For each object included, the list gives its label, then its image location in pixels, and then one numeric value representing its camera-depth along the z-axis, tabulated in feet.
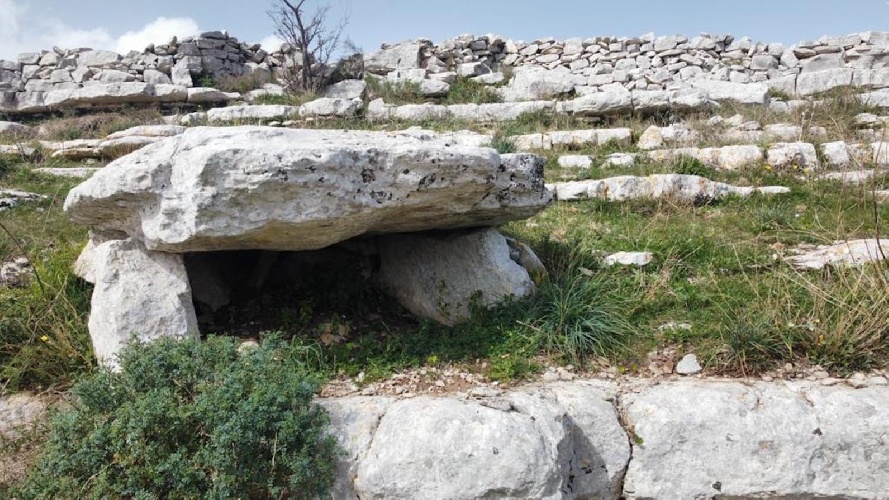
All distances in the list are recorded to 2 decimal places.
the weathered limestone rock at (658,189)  24.09
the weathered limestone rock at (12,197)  22.27
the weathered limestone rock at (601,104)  40.06
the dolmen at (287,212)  11.40
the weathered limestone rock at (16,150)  33.32
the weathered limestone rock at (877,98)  39.27
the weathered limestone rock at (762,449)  11.14
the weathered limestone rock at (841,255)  15.98
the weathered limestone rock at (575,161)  30.27
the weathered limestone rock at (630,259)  17.31
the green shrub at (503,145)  27.73
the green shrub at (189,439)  9.55
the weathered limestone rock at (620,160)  29.43
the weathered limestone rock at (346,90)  50.11
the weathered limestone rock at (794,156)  28.12
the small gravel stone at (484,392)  12.05
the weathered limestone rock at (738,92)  41.16
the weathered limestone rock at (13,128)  42.60
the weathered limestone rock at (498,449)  10.05
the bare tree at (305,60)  51.70
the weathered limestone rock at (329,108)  43.14
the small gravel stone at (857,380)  12.30
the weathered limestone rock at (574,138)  34.58
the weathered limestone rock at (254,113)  43.62
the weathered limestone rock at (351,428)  10.27
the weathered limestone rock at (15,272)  16.02
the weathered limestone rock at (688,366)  13.23
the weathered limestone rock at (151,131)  37.86
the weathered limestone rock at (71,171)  29.81
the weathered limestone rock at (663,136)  33.35
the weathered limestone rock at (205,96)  48.83
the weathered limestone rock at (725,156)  28.55
